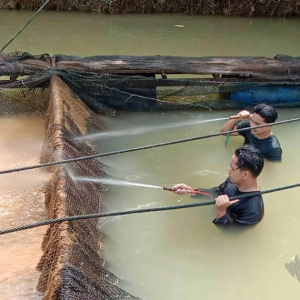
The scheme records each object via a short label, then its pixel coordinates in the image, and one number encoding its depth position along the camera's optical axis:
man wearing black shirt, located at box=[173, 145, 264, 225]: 3.43
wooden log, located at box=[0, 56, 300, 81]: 6.07
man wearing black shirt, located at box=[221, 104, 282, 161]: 4.53
